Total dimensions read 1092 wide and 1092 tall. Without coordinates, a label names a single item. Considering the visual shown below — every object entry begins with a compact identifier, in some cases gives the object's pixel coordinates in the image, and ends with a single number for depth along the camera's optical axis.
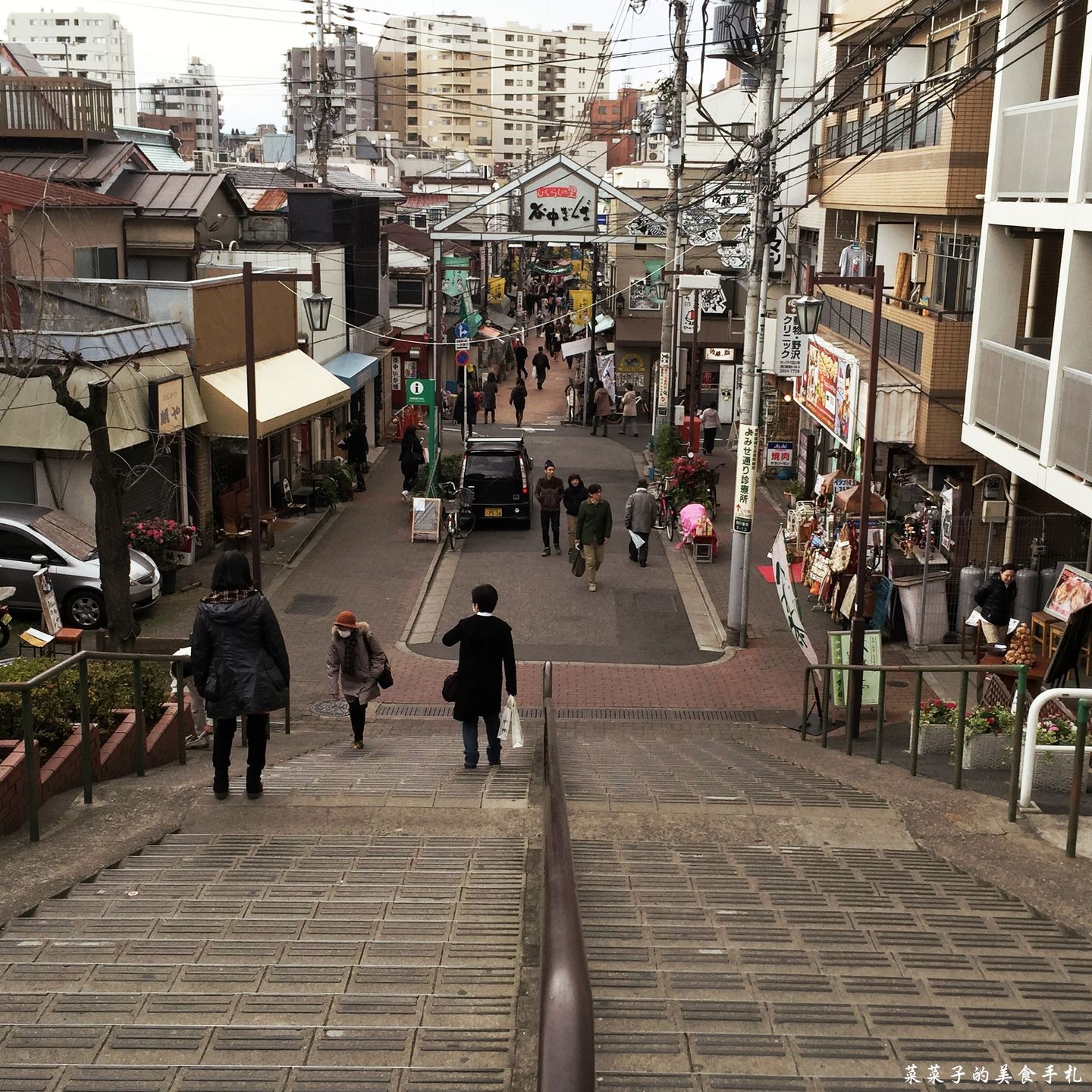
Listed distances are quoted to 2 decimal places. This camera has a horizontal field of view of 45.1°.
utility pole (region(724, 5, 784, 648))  18.48
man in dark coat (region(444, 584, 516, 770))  10.18
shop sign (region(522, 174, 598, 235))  28.92
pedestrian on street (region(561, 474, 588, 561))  23.92
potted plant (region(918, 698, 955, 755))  12.39
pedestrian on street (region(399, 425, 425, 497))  30.12
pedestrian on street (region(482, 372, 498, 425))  43.59
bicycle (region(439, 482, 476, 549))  26.38
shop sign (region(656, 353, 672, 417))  34.50
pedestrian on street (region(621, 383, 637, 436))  42.16
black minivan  27.33
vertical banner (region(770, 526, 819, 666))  15.60
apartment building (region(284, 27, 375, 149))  136.59
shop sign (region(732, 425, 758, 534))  18.95
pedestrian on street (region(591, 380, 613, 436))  40.56
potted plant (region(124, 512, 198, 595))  20.12
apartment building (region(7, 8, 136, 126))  157.62
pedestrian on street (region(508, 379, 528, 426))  41.75
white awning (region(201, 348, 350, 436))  22.55
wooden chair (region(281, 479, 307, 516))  27.38
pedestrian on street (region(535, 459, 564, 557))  24.64
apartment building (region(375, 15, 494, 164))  144.00
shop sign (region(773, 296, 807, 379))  26.14
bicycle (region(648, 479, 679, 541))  27.30
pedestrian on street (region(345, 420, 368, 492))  31.55
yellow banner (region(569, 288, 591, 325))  50.69
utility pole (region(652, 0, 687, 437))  32.44
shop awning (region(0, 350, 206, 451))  19.30
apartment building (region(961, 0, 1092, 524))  14.20
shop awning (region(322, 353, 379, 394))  31.59
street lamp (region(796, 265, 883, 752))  13.16
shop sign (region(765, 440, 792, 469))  32.31
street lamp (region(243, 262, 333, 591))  15.98
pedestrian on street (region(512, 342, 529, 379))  48.19
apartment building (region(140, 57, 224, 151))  144.00
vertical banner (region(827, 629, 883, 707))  14.42
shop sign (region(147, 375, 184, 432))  20.44
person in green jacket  21.53
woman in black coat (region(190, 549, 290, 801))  8.27
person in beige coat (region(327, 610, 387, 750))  11.84
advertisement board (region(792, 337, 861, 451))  19.69
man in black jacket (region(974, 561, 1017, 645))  16.16
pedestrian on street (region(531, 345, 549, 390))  50.78
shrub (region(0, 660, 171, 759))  8.74
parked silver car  18.42
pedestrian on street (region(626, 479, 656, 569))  23.84
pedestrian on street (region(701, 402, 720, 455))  36.50
